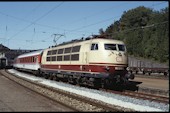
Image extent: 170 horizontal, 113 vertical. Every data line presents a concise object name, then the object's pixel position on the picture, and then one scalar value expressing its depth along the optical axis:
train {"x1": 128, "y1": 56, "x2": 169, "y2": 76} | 29.52
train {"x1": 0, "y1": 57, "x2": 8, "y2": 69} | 49.73
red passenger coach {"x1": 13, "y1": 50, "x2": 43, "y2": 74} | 26.91
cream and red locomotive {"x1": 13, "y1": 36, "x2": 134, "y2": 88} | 14.14
